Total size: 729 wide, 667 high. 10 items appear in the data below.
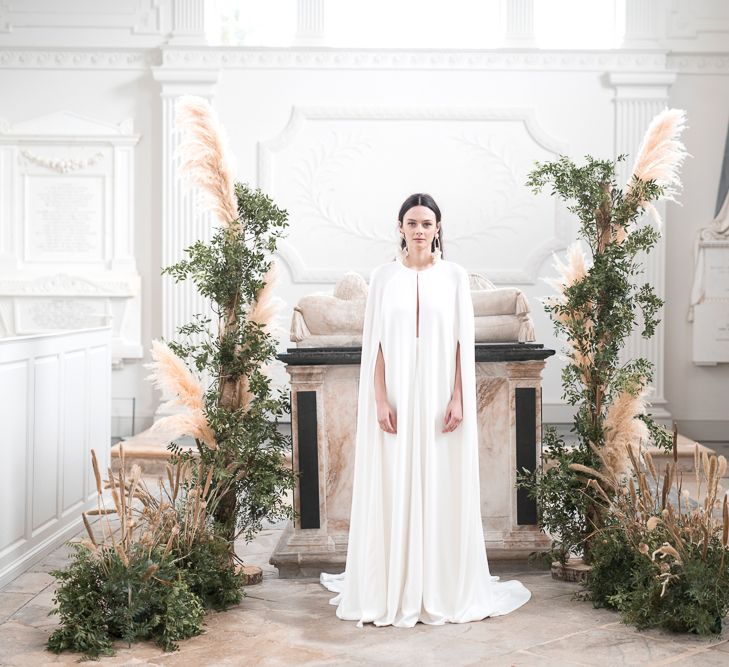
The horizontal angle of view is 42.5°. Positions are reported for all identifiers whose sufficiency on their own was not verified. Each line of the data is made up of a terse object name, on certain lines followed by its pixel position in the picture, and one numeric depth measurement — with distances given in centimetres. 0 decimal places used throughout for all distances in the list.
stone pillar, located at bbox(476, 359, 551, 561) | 519
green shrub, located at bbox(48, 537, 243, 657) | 398
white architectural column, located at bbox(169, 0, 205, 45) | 955
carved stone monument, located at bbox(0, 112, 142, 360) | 965
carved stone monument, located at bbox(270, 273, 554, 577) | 514
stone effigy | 530
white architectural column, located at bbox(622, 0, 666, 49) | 958
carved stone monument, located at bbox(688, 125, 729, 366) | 962
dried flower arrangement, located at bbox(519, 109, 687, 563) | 495
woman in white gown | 428
